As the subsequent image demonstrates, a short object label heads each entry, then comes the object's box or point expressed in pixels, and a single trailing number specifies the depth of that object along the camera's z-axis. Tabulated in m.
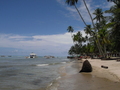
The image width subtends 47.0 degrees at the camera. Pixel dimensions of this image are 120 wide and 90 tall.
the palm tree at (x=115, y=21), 23.04
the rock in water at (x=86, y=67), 13.76
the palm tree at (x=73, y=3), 32.09
